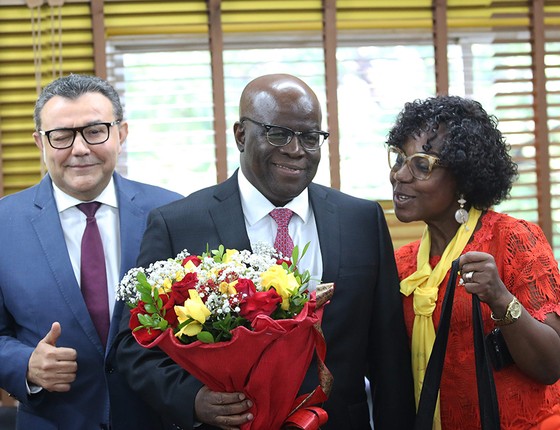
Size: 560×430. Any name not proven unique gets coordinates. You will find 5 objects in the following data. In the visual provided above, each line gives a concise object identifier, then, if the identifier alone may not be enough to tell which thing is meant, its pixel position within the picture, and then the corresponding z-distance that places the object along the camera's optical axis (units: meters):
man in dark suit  2.46
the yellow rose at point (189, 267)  2.05
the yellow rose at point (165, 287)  2.05
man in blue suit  2.74
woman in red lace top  2.44
